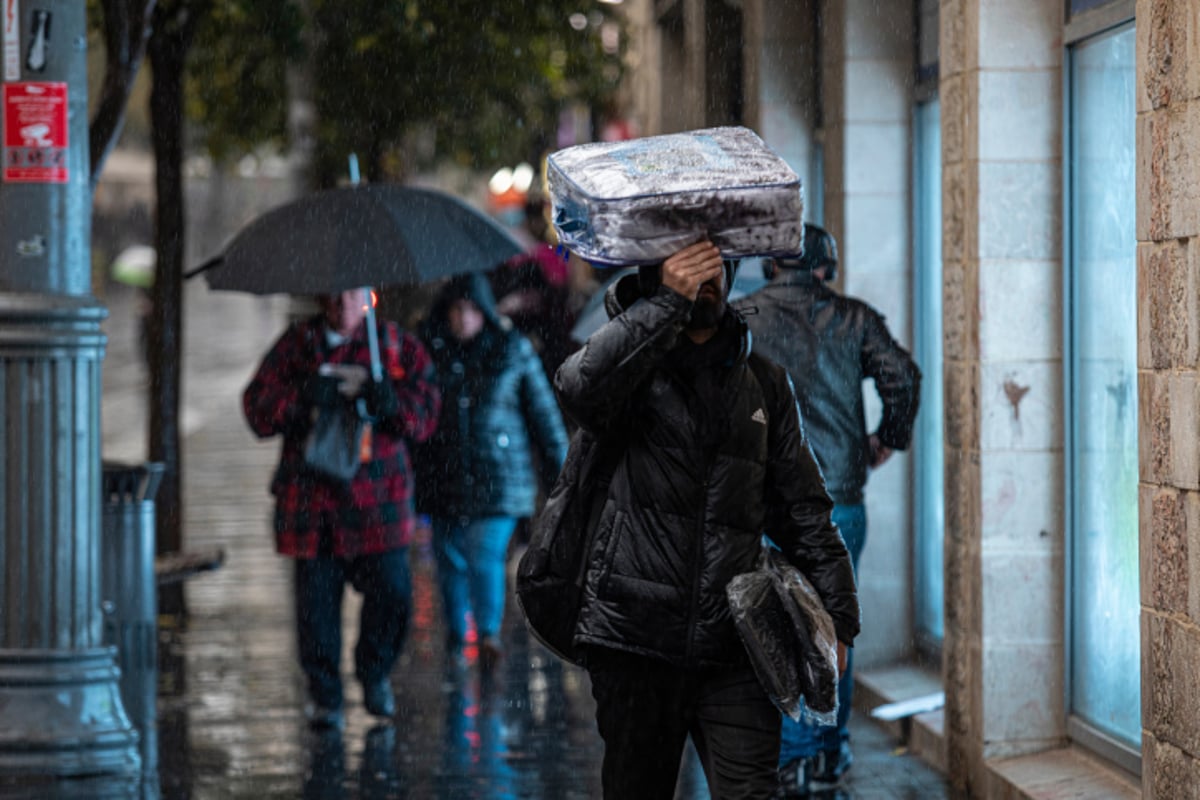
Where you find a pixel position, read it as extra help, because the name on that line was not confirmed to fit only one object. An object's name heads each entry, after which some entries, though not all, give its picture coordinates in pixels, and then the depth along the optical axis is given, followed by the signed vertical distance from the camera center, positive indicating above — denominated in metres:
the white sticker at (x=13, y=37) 15.61 +1.61
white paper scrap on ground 16.12 -0.95
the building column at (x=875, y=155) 19.81 +1.49
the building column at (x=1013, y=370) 14.34 +0.32
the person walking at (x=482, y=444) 19.78 +0.11
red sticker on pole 15.62 +1.25
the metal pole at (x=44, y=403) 15.59 +0.24
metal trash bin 20.22 -0.47
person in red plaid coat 17.02 -0.15
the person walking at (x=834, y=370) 14.65 +0.33
